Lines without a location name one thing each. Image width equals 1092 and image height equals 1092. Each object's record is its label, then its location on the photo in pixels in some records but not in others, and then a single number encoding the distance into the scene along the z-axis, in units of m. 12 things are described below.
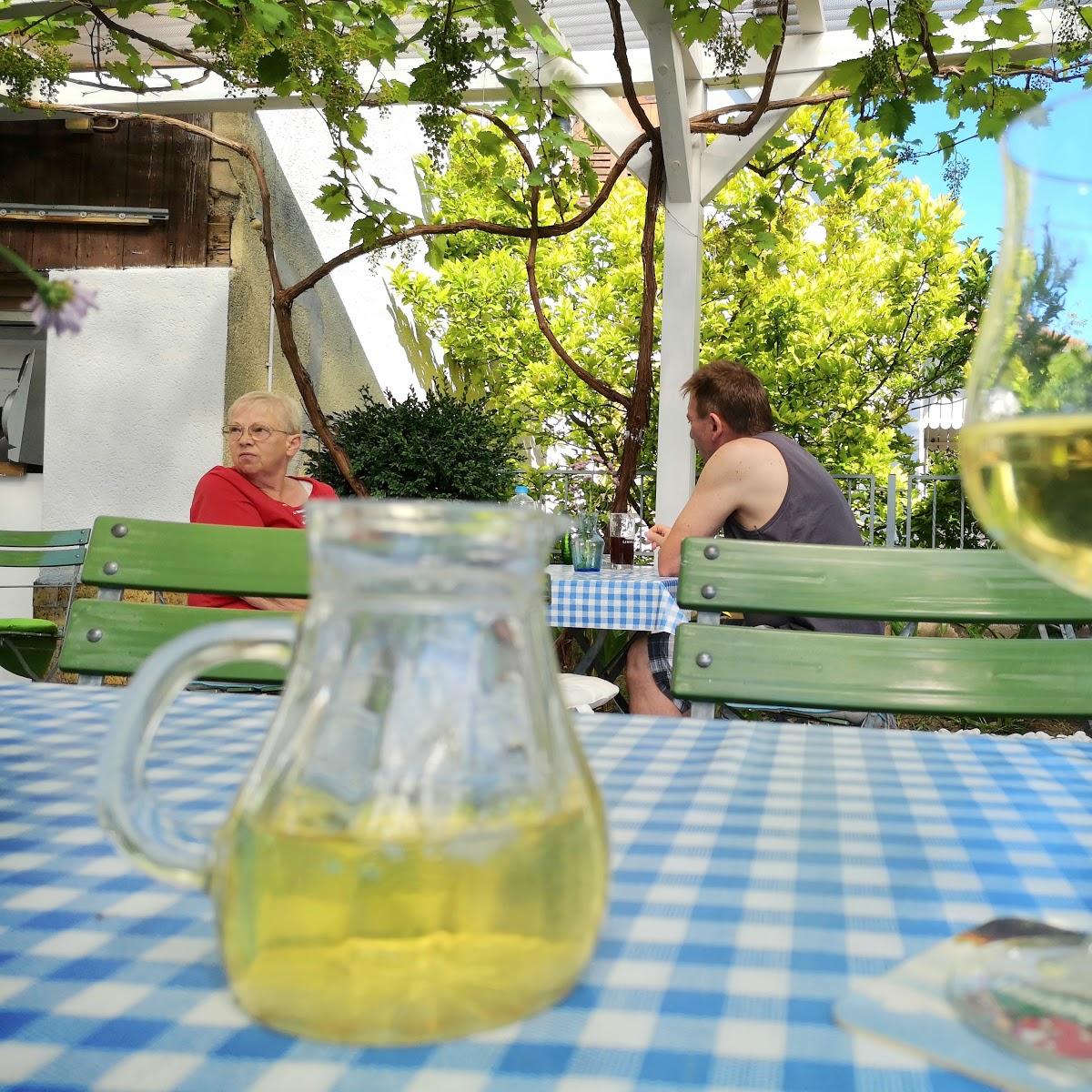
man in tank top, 3.11
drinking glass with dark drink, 3.90
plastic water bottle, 3.84
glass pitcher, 0.33
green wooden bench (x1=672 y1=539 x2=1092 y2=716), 1.36
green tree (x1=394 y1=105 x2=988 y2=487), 8.88
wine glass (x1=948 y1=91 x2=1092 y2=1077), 0.38
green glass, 3.49
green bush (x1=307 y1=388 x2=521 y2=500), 5.32
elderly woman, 3.12
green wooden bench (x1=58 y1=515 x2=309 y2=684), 1.55
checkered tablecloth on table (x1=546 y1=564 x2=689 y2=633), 3.14
